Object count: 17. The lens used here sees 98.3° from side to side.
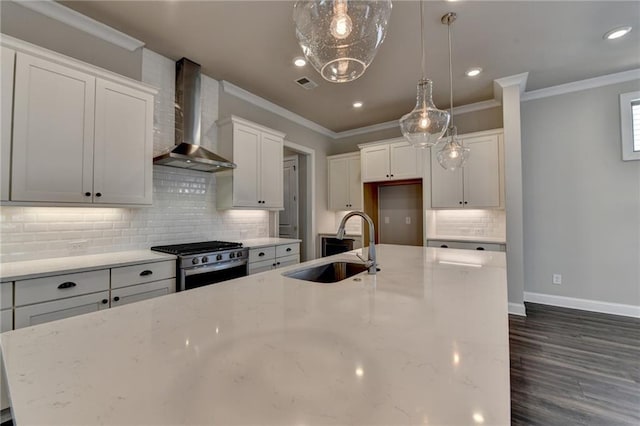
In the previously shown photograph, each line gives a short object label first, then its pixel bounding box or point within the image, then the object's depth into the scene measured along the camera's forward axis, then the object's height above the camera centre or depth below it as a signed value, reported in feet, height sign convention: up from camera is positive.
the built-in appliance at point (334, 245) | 16.20 -1.52
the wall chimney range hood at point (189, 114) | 9.44 +3.79
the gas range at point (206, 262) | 7.73 -1.27
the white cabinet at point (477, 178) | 12.23 +1.89
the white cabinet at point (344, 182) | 16.59 +2.32
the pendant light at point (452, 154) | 9.43 +2.26
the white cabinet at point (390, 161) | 14.20 +3.15
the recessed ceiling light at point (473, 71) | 10.58 +5.73
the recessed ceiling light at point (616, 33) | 8.33 +5.70
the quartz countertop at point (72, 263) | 5.49 -0.99
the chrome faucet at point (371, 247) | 5.58 -0.58
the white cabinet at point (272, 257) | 10.16 -1.47
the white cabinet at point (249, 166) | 10.67 +2.25
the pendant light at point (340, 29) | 4.07 +2.94
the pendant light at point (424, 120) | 7.47 +2.72
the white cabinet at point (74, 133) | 6.08 +2.19
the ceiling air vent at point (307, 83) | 11.23 +5.72
